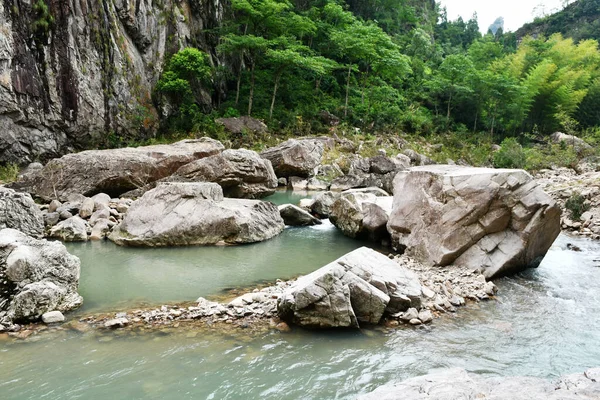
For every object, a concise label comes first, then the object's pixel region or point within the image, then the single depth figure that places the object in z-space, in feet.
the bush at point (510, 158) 74.74
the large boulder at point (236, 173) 49.21
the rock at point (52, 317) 18.25
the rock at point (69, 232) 33.54
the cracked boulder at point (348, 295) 17.98
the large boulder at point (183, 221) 32.60
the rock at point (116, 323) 18.10
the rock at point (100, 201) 38.32
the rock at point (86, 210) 37.70
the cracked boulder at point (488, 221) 25.58
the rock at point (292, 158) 68.03
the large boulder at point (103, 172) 42.75
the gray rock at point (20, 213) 29.22
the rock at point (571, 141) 83.85
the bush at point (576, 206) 43.42
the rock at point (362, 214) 34.96
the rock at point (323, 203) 45.24
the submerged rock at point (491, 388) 8.80
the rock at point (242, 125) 80.94
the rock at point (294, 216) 41.70
